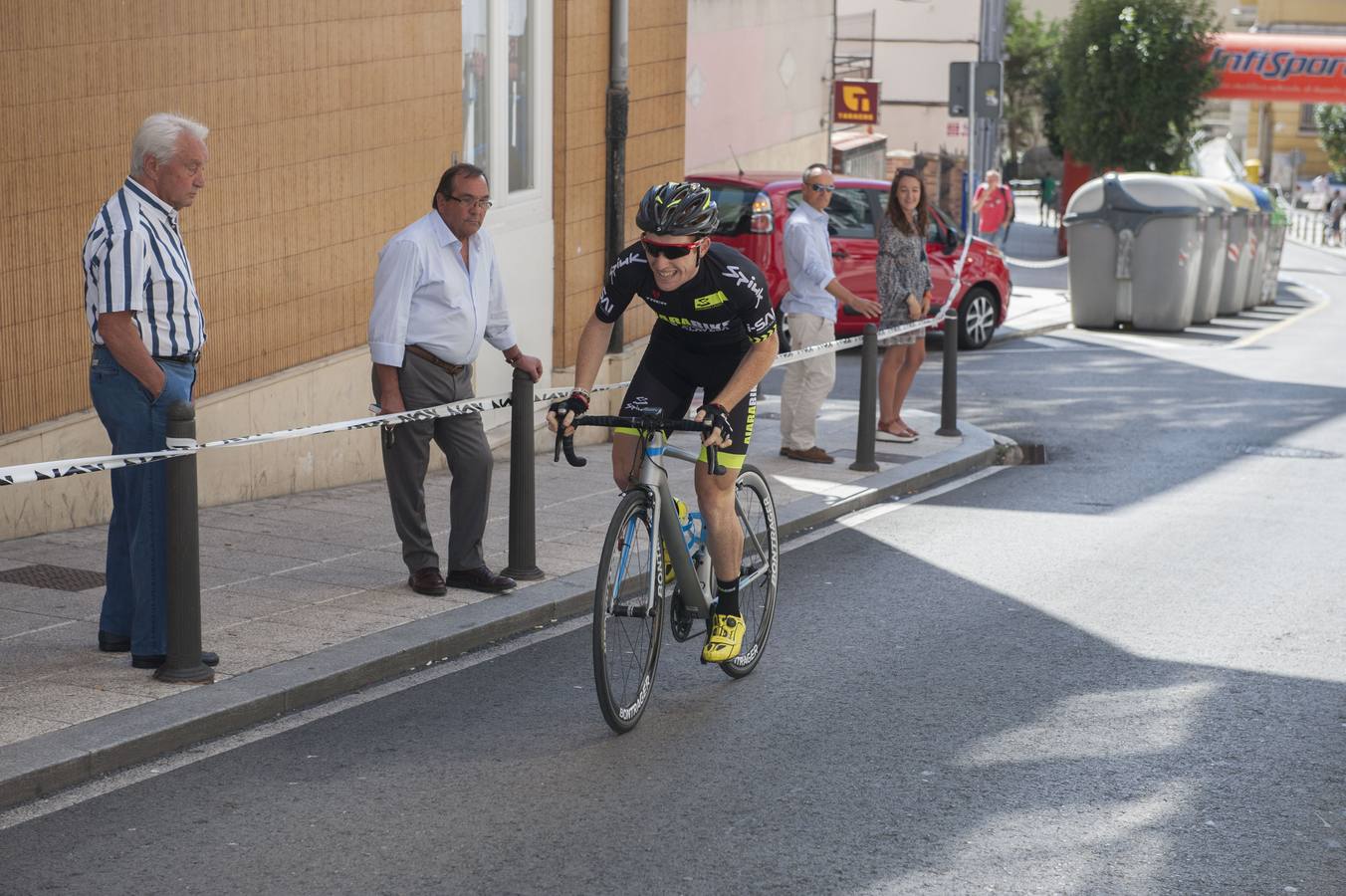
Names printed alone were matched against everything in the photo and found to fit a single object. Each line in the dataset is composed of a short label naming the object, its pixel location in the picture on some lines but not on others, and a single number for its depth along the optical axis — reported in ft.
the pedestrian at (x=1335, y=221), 177.01
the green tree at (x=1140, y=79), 135.44
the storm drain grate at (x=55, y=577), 24.93
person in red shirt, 100.89
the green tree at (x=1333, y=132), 232.32
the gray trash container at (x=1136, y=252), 78.74
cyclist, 19.67
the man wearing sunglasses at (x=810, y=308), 38.99
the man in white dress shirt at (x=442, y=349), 24.59
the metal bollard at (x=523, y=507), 26.55
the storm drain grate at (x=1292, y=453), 45.68
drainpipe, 42.01
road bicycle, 19.43
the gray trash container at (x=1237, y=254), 86.79
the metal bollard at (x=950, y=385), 43.20
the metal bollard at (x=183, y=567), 19.97
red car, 59.62
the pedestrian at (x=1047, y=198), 176.45
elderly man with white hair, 19.81
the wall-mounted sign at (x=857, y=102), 108.06
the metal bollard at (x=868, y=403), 38.60
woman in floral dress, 40.88
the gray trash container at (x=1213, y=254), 82.65
